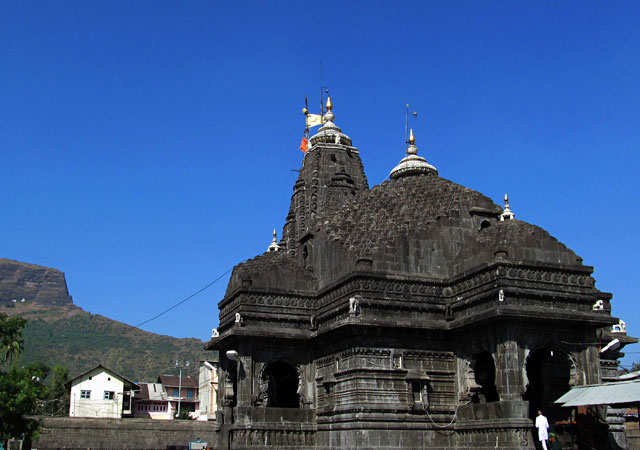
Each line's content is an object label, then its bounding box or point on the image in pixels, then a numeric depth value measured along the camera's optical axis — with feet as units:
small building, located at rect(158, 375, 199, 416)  216.74
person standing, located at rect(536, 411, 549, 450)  63.98
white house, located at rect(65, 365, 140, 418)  181.98
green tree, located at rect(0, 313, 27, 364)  103.86
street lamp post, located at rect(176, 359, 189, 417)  207.98
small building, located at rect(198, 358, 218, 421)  190.33
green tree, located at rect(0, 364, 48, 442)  87.20
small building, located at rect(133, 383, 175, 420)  207.21
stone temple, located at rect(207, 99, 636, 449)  75.72
